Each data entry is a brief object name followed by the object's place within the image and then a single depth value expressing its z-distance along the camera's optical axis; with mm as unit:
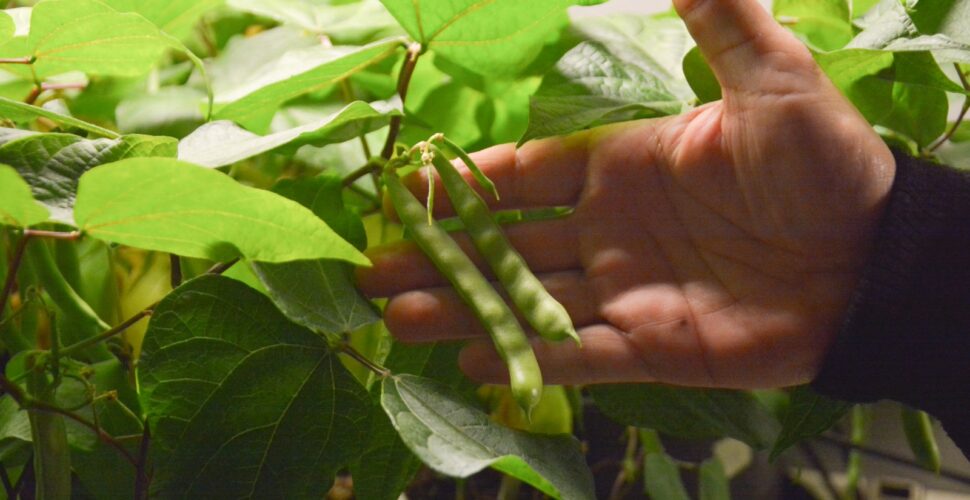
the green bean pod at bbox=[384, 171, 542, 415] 530
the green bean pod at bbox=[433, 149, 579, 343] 548
